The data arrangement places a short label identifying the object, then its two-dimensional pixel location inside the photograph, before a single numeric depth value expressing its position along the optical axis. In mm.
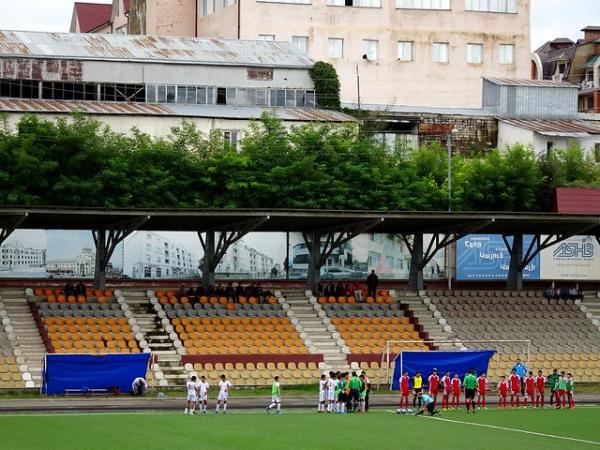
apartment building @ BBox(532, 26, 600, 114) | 140000
